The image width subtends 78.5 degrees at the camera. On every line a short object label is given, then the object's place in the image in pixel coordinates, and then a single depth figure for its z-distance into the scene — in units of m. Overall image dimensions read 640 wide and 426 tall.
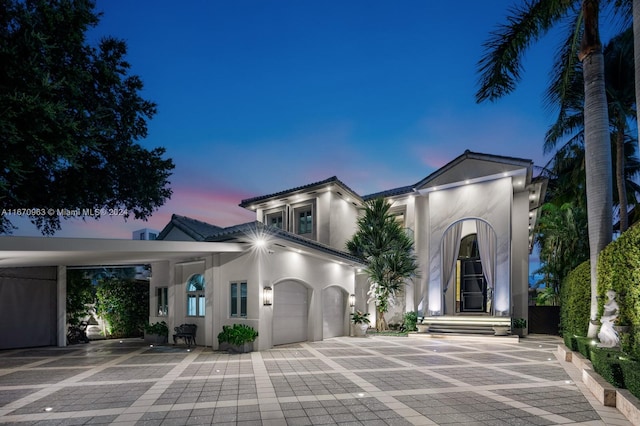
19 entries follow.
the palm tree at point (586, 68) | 8.73
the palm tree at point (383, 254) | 17.28
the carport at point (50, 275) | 9.79
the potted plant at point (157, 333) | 13.66
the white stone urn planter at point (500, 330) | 14.96
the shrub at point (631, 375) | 5.08
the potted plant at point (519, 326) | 16.08
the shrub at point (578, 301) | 10.20
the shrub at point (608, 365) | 5.91
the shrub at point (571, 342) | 9.63
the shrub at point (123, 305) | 15.53
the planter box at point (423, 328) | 16.52
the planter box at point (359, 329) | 16.12
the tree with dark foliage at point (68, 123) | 10.12
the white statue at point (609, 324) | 7.27
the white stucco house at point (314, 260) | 11.61
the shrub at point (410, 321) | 17.14
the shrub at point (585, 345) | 8.20
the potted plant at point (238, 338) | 11.04
